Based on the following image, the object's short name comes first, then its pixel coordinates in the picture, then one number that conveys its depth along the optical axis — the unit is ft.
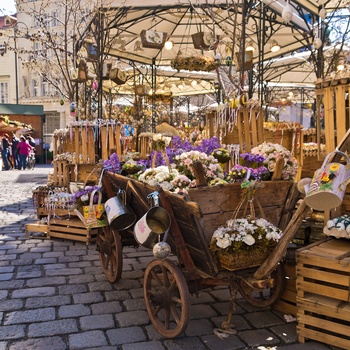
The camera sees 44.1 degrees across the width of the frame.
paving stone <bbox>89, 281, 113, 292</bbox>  14.26
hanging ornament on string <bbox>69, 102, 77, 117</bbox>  32.35
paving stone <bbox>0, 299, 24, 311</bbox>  12.53
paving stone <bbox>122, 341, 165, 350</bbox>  10.17
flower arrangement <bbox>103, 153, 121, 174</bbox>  15.99
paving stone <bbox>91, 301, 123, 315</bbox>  12.36
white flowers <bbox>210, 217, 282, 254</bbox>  9.97
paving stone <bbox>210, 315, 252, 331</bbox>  11.33
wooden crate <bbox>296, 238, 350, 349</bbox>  9.76
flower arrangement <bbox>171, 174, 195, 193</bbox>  10.88
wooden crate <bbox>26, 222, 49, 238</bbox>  21.15
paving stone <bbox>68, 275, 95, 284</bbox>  14.98
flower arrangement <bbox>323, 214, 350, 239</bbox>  11.02
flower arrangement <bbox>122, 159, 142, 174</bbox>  15.40
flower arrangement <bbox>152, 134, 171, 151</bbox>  14.02
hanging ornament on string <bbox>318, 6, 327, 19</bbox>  29.38
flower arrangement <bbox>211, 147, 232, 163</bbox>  13.47
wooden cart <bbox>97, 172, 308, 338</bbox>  10.15
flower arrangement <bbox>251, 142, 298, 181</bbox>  12.43
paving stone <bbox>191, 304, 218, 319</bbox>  12.19
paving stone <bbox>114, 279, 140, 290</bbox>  14.47
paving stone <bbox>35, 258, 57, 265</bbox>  17.23
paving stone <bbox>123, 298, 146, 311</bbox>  12.69
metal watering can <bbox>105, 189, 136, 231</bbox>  13.44
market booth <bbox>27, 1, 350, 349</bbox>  10.07
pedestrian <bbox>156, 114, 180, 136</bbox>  34.42
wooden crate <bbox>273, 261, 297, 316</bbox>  11.84
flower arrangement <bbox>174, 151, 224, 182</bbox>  11.84
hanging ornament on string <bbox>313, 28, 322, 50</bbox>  30.42
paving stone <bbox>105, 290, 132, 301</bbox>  13.48
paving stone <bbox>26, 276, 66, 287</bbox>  14.60
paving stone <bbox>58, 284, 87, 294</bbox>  13.98
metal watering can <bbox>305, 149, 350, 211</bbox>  9.30
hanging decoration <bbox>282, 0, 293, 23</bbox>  21.75
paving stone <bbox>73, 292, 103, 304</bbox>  13.15
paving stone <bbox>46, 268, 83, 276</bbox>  15.71
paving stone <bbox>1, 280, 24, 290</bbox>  14.29
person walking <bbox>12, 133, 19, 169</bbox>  68.64
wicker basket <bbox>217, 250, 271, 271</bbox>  10.03
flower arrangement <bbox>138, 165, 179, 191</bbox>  11.41
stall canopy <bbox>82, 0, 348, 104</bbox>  30.19
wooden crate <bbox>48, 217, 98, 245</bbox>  20.17
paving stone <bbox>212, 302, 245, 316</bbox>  12.37
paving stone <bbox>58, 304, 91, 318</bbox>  12.09
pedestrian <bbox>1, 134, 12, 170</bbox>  67.15
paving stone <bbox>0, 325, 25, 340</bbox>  10.75
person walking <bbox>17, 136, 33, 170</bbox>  65.62
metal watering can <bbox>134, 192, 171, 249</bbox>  10.41
